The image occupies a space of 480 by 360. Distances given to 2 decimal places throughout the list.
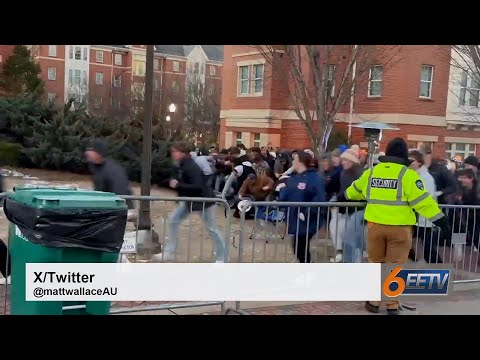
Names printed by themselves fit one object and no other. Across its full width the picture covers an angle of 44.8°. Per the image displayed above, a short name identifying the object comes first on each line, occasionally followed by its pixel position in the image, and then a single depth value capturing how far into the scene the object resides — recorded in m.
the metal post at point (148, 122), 8.97
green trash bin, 4.20
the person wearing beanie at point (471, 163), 8.86
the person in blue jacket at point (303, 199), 6.42
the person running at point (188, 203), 6.42
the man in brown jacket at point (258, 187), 10.30
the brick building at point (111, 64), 70.83
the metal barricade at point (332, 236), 6.40
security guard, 5.53
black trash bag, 4.16
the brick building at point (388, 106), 26.70
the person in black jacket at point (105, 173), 6.76
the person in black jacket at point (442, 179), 8.17
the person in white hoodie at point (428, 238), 7.12
